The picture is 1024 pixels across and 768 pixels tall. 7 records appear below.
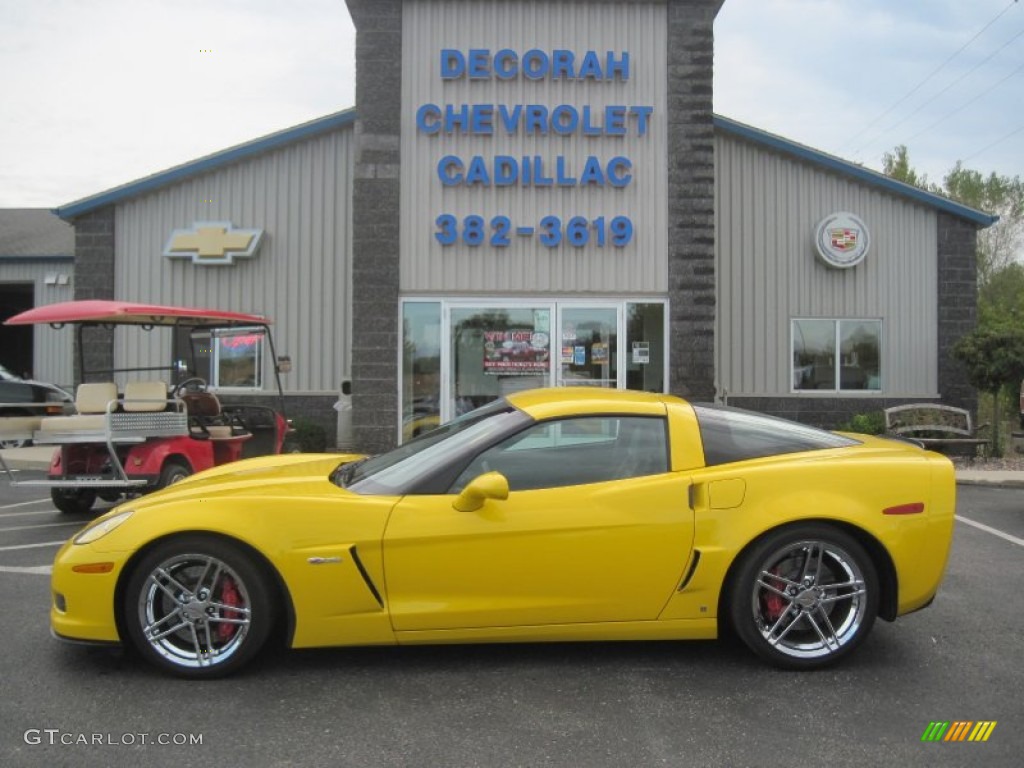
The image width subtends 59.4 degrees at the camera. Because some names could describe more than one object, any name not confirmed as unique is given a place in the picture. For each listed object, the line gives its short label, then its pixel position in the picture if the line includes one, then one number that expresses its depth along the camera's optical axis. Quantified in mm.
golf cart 8047
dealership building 12180
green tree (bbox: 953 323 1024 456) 13203
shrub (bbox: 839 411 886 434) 13812
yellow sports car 4039
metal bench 13502
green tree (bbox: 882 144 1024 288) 36812
